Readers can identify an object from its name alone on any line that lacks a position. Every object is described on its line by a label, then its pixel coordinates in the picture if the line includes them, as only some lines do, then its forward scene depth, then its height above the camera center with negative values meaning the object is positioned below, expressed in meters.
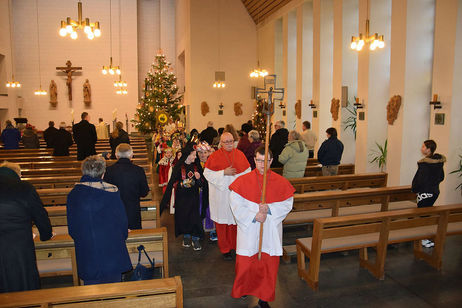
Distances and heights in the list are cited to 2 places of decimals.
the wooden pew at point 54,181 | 6.20 -1.03
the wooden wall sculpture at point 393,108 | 8.39 +0.34
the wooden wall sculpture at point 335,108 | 10.99 +0.45
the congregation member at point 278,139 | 7.71 -0.36
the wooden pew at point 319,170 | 8.16 -1.14
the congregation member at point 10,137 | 10.99 -0.43
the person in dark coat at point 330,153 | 7.27 -0.65
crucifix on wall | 19.84 +3.00
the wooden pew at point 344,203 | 5.06 -1.23
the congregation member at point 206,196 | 5.16 -1.07
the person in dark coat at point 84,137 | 8.93 -0.35
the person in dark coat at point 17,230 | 2.71 -0.84
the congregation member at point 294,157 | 6.35 -0.63
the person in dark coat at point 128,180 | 3.88 -0.64
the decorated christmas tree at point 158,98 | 17.67 +1.25
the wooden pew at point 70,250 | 3.48 -1.30
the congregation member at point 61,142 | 9.76 -0.52
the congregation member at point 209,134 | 10.05 -0.32
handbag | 2.99 -1.28
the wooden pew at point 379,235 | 3.96 -1.42
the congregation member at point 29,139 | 11.50 -0.51
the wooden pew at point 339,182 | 6.26 -1.11
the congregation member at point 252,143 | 6.78 -0.40
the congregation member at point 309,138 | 9.40 -0.42
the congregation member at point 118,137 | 8.64 -0.35
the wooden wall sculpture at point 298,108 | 13.69 +0.54
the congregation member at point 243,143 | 7.18 -0.43
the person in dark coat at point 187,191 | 4.76 -0.94
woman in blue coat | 2.80 -0.82
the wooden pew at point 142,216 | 4.35 -1.21
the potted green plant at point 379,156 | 9.22 -0.92
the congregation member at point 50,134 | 10.53 -0.34
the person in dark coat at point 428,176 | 4.73 -0.73
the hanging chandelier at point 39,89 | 18.34 +1.83
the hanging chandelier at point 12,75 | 16.56 +2.35
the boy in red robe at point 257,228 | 3.33 -1.01
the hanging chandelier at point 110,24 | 20.31 +5.68
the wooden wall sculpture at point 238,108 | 18.36 +0.75
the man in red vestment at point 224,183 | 4.76 -0.82
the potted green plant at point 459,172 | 7.10 -1.01
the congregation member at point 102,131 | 16.53 -0.37
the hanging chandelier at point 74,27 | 7.71 +2.14
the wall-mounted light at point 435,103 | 7.27 +0.39
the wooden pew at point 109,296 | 2.29 -1.14
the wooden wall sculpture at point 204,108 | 17.94 +0.74
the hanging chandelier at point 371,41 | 7.53 +1.76
